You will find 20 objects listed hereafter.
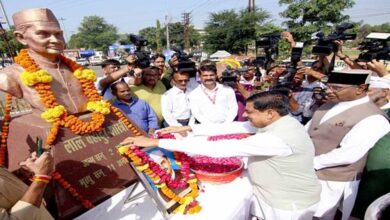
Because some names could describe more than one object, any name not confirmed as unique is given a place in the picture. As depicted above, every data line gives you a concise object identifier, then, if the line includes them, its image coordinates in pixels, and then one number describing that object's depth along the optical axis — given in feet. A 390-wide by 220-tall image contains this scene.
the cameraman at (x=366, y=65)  10.23
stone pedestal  5.60
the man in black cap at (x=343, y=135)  6.82
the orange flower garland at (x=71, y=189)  5.44
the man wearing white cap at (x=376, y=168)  8.21
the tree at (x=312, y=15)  62.69
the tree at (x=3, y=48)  61.80
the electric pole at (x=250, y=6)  86.43
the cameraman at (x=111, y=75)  8.63
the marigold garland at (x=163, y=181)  5.34
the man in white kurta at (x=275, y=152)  5.51
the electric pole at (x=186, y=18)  112.01
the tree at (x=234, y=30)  95.66
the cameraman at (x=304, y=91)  12.13
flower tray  6.51
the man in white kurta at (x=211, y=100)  11.29
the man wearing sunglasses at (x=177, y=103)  11.50
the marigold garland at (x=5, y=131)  6.20
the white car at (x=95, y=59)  136.77
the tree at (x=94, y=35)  241.55
